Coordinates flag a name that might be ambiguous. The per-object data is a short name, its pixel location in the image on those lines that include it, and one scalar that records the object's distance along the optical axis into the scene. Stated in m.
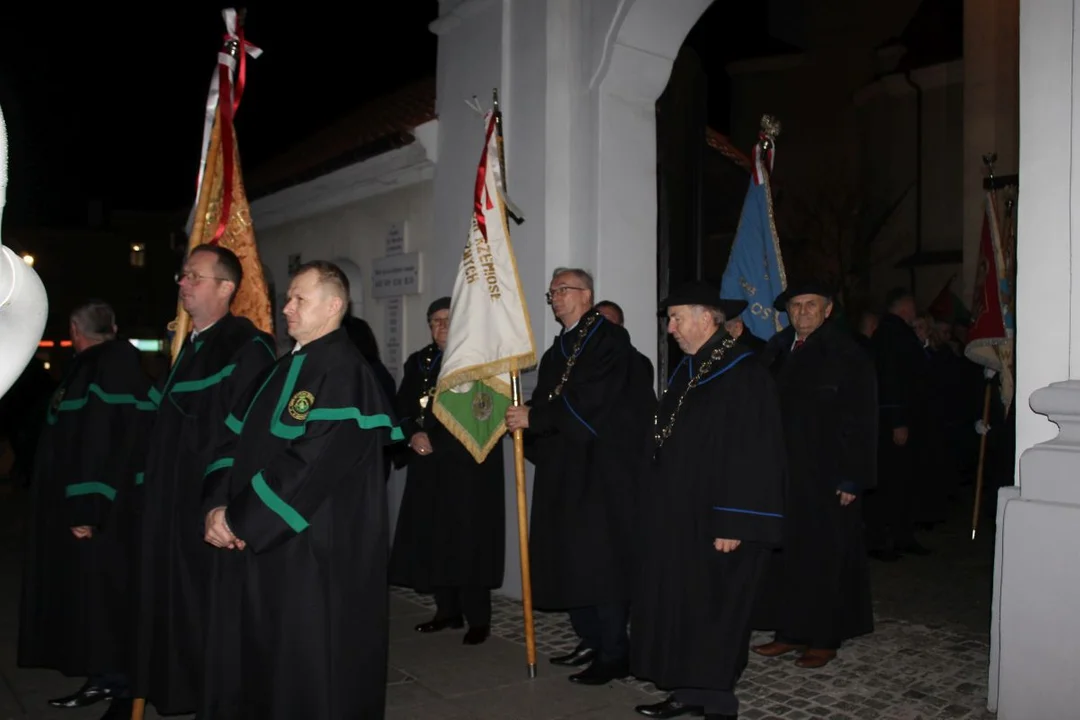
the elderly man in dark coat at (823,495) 5.57
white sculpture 1.62
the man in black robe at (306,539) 3.61
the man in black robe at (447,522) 6.10
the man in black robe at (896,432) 8.56
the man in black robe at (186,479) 4.29
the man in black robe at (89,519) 4.88
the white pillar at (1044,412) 4.18
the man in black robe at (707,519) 4.40
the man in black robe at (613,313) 5.95
